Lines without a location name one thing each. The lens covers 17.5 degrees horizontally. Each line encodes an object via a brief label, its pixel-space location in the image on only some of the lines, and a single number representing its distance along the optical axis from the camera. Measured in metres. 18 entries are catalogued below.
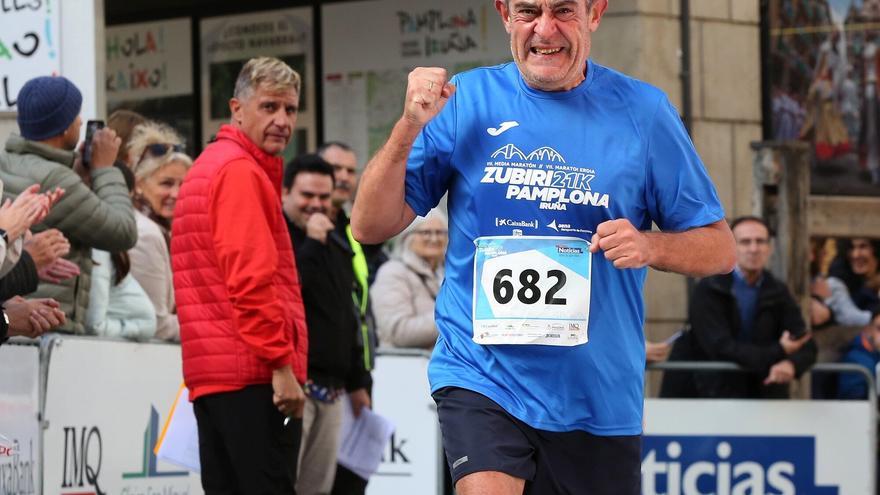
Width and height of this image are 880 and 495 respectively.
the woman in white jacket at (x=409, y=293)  17.02
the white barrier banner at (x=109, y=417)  12.56
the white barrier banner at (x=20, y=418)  12.06
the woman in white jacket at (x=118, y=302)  13.27
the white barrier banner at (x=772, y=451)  16.94
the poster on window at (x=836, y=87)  24.20
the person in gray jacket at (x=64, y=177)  12.08
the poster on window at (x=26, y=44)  14.16
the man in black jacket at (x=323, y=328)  13.53
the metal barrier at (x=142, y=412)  12.43
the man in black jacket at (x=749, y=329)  16.86
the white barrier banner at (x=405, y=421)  17.05
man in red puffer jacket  11.15
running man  8.29
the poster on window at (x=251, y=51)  24.48
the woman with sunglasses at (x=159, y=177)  15.05
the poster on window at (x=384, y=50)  22.98
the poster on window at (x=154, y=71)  25.47
